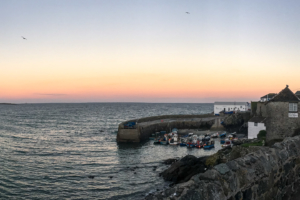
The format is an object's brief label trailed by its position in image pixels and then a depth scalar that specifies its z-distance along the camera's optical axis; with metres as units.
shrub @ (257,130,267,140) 33.97
